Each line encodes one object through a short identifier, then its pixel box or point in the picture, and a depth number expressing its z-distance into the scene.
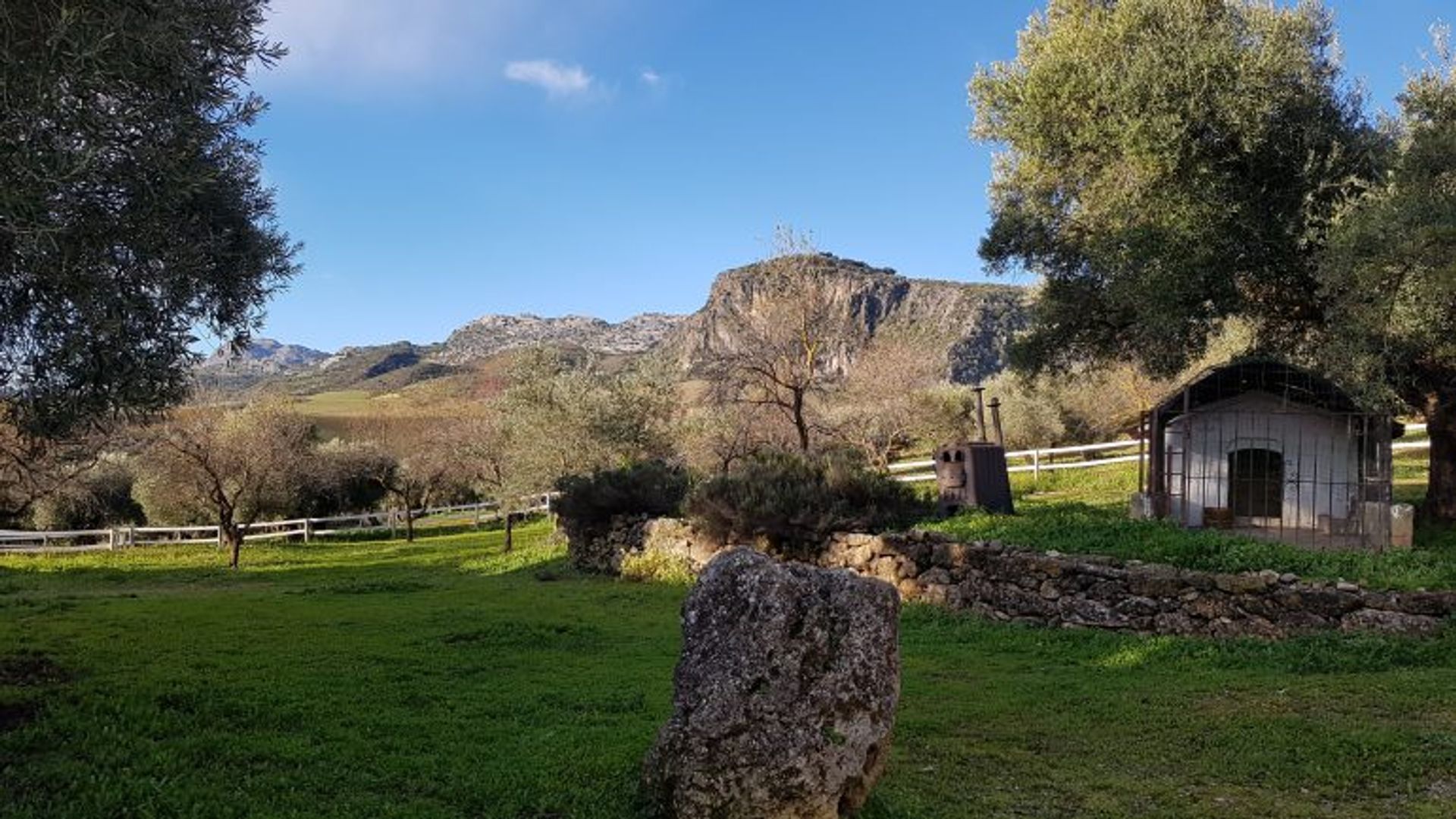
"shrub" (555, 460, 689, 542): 22.14
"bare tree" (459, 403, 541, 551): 31.19
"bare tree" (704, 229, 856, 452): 26.84
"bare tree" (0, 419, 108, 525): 9.55
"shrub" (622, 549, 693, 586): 19.98
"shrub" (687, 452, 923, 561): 17.88
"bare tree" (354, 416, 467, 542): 40.25
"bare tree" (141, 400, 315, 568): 30.05
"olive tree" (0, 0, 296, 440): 5.80
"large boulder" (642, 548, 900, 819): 5.51
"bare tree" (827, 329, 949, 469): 35.25
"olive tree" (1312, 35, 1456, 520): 14.45
